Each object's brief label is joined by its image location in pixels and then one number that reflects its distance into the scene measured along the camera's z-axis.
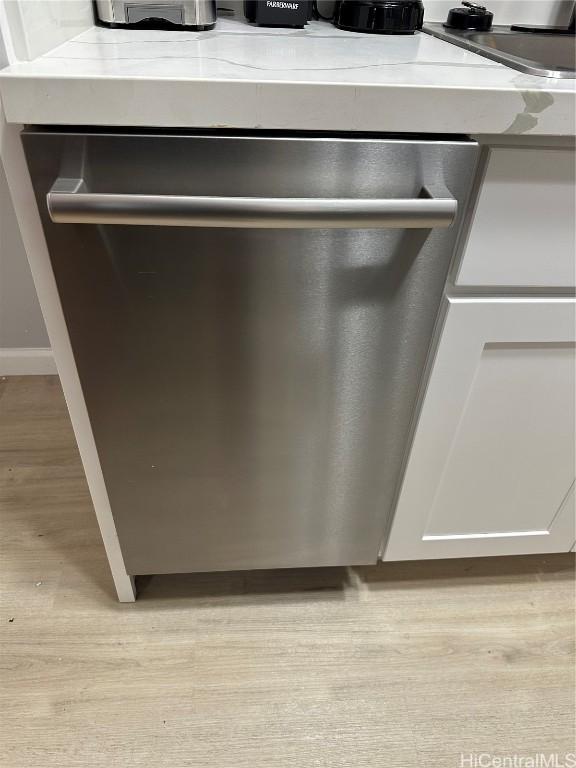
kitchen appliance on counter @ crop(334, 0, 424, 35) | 0.89
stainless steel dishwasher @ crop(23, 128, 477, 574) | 0.56
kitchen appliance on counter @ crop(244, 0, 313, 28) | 0.87
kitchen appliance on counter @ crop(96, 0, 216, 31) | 0.78
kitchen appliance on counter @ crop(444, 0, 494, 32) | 0.94
